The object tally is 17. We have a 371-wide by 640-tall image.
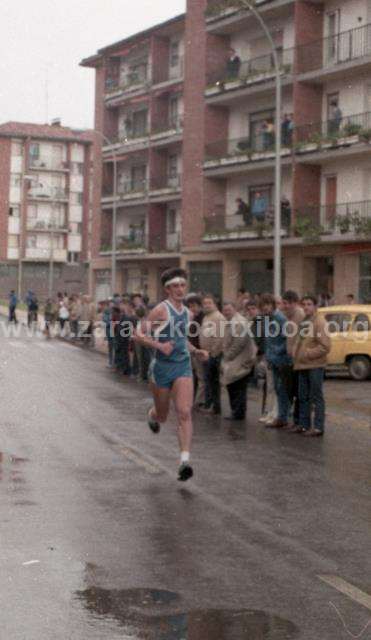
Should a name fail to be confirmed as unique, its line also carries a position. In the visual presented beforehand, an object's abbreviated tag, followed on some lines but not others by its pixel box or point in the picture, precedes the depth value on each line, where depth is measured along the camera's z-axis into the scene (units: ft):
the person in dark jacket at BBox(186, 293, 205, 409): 60.70
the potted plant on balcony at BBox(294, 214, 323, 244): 130.00
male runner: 34.58
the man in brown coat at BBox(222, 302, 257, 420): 54.34
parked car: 82.74
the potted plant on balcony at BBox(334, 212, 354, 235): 124.57
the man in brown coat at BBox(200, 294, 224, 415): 57.62
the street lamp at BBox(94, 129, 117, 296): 173.61
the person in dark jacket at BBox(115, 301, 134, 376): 88.02
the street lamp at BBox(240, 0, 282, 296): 100.00
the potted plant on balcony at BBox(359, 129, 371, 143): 121.70
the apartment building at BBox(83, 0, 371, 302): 129.18
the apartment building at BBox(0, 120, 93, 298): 320.50
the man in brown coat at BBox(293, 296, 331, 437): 48.19
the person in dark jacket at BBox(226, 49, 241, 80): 149.28
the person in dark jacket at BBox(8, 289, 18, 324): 182.54
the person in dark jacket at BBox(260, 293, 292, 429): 51.57
